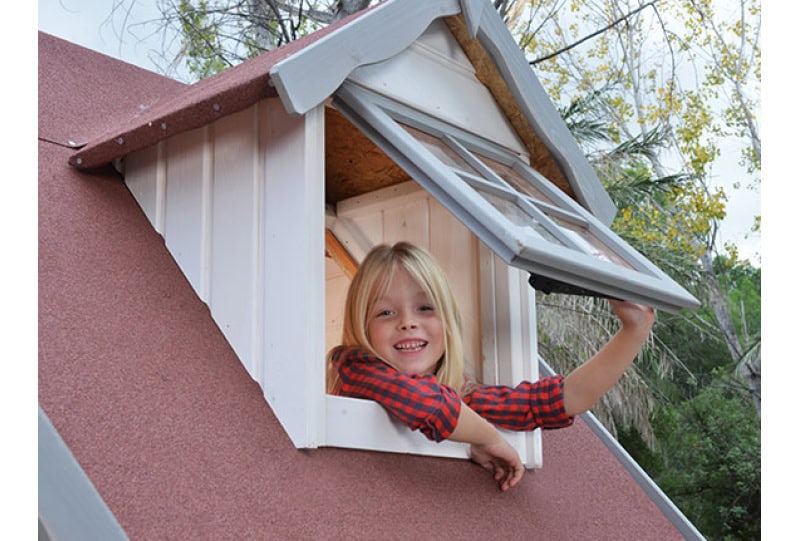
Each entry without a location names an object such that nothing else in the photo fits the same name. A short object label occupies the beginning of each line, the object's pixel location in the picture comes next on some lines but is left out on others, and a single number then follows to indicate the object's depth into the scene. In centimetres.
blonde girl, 231
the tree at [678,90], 1535
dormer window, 200
